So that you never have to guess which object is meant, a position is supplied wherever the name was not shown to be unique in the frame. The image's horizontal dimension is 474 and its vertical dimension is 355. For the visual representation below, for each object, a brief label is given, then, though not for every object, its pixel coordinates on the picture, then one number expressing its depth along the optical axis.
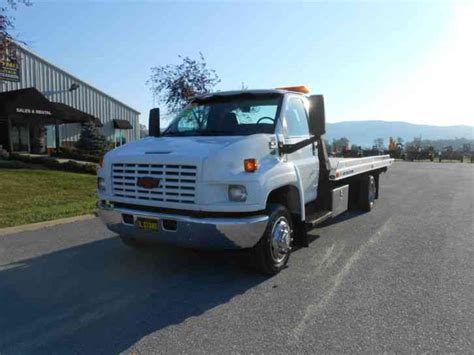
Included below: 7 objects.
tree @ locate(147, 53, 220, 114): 18.27
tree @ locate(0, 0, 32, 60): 10.91
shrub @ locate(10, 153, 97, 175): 16.12
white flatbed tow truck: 4.33
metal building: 25.64
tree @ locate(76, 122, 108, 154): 26.72
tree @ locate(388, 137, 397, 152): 39.37
